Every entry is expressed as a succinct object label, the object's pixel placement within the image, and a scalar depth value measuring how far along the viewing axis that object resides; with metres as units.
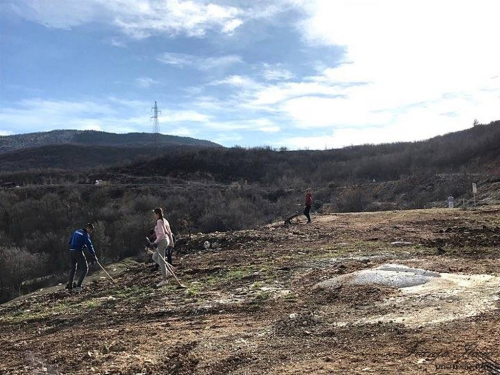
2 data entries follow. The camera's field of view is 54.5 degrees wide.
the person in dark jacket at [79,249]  11.97
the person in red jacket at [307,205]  19.02
